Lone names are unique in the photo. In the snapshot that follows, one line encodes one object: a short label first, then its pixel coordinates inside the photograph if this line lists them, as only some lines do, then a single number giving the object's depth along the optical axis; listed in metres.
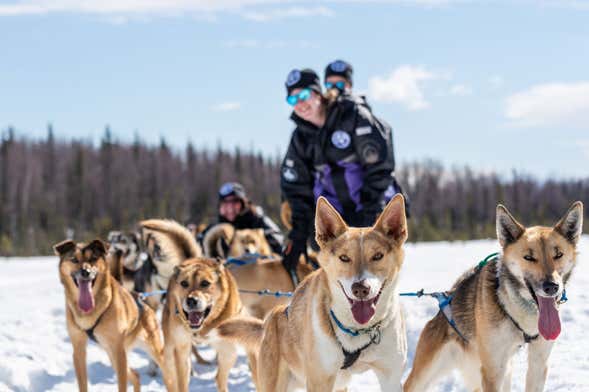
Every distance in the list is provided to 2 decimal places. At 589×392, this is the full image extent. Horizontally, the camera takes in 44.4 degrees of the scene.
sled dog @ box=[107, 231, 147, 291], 8.73
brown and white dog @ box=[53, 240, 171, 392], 5.64
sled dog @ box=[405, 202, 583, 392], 3.37
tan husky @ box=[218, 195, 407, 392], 3.15
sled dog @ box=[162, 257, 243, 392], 5.23
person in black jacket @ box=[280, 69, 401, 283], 5.20
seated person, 8.80
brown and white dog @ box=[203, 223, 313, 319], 6.54
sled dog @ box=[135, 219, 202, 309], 6.19
